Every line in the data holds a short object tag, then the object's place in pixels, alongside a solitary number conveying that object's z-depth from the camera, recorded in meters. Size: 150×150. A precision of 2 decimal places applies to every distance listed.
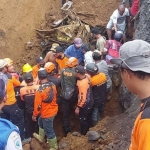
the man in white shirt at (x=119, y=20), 10.89
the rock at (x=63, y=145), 7.47
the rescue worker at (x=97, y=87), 7.83
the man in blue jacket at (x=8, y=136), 2.87
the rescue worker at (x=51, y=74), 7.96
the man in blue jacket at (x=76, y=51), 9.37
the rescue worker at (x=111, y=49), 9.46
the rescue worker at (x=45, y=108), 7.18
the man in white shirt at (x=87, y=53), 8.86
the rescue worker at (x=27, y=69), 8.58
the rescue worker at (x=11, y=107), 7.55
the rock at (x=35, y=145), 7.96
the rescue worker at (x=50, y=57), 8.88
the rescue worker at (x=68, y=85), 7.81
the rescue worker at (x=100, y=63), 8.31
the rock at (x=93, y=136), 6.98
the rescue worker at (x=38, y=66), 8.66
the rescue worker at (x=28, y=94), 7.33
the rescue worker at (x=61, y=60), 8.62
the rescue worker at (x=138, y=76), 2.55
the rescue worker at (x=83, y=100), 7.53
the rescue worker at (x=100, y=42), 9.80
